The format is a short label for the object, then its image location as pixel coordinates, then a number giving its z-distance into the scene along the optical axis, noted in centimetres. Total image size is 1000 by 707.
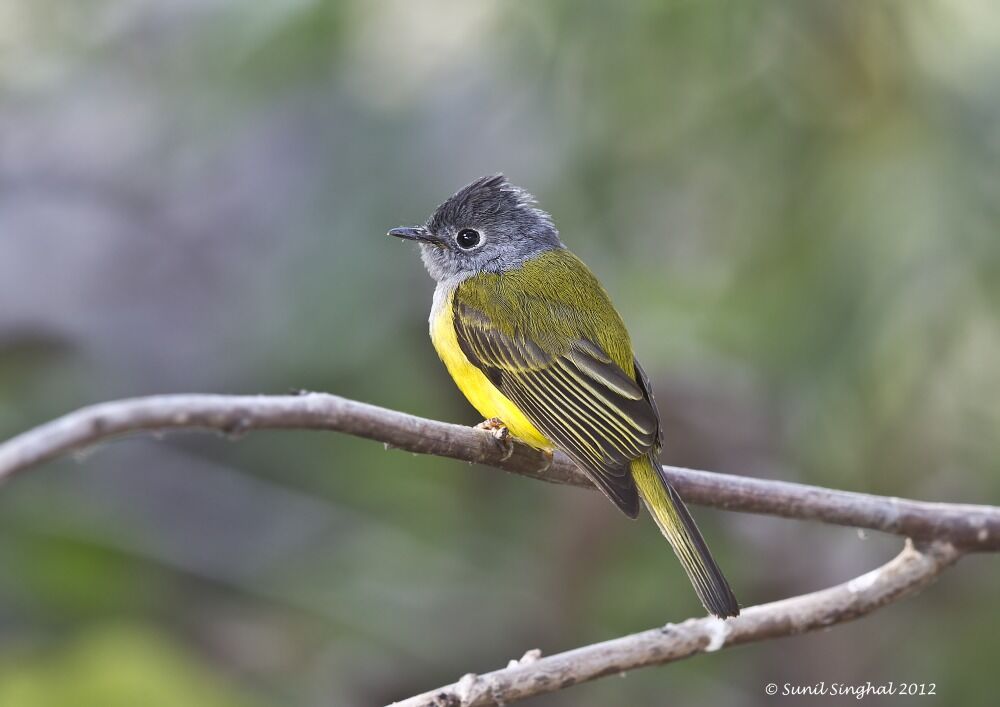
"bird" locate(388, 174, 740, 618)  586
